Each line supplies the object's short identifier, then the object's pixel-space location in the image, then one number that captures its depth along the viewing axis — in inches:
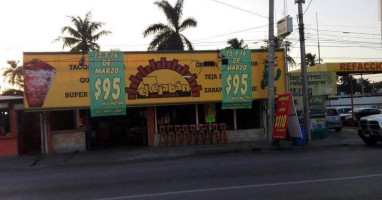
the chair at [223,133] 773.2
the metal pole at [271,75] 689.0
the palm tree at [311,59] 2672.2
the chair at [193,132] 765.3
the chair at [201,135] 767.1
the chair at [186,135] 759.7
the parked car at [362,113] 1183.9
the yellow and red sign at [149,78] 687.1
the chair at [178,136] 756.6
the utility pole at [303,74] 710.5
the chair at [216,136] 770.2
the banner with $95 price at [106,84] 706.2
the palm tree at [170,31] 1366.9
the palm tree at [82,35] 1444.4
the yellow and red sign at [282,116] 645.3
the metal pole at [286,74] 787.6
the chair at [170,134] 752.3
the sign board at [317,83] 813.9
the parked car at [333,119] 957.2
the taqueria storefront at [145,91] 693.3
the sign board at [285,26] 683.4
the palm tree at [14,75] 1937.7
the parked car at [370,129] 628.7
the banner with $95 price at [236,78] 762.2
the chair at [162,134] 749.9
